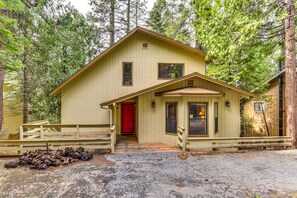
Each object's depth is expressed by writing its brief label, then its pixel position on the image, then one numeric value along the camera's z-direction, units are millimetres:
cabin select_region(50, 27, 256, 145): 8797
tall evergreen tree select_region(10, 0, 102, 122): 9609
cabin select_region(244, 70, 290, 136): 10758
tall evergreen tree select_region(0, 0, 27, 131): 5219
